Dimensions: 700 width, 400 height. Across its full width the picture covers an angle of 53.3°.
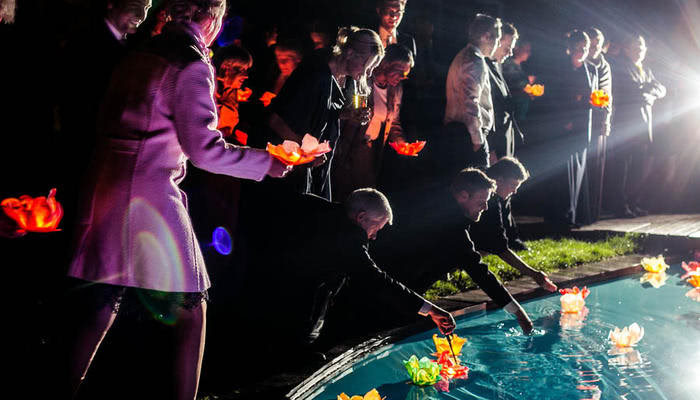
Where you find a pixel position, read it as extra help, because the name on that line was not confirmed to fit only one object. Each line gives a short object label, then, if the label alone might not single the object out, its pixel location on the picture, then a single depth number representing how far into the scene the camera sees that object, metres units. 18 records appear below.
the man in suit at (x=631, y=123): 9.46
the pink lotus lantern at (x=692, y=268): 6.45
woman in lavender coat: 2.35
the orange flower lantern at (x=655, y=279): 6.82
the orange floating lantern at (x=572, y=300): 5.45
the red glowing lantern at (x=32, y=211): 3.21
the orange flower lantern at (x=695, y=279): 6.36
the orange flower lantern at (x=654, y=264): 6.73
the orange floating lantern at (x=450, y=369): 3.97
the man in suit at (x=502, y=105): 6.82
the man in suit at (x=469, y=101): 6.12
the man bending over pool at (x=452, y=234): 4.81
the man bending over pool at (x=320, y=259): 3.87
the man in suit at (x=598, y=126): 8.47
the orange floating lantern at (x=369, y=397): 3.17
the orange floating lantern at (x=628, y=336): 4.55
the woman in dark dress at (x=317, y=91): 4.04
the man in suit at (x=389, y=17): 6.02
